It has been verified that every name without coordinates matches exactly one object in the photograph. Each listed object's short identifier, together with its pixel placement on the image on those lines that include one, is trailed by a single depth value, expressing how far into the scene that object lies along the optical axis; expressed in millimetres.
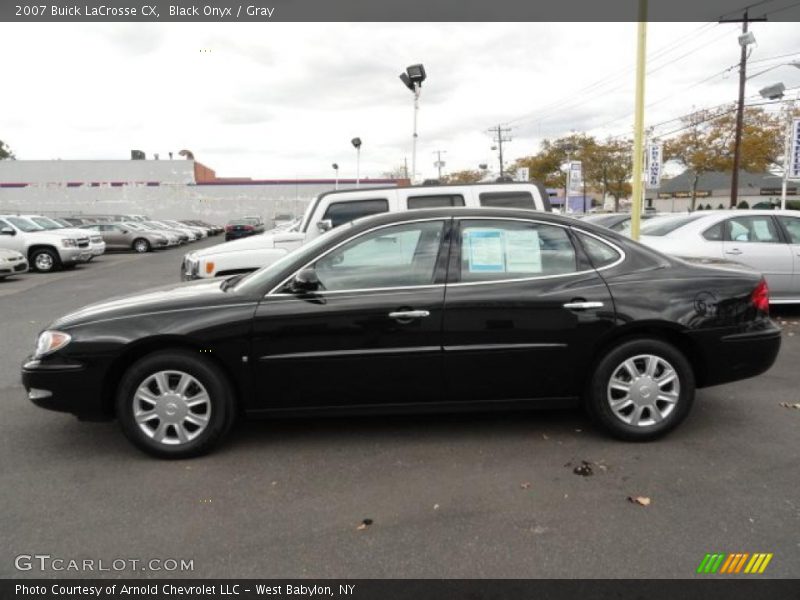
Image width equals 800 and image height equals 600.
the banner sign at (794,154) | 16859
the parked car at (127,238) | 26656
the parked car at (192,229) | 35725
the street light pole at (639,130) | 7254
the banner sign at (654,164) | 26458
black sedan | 3699
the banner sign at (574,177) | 22125
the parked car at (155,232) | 27109
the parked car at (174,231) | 31344
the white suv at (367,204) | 7102
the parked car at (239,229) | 30500
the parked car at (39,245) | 16859
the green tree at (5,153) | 83500
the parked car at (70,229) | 18609
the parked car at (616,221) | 10616
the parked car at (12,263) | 14328
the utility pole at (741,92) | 24062
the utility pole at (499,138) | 72500
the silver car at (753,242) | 7766
